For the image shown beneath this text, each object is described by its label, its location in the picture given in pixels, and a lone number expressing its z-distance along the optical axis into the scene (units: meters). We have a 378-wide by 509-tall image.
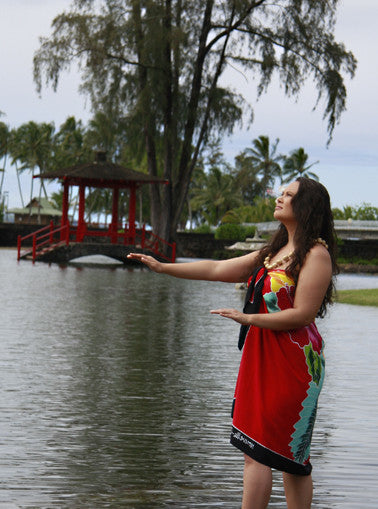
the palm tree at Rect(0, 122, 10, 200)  97.06
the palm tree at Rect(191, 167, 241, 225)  91.75
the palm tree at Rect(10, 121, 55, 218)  95.56
